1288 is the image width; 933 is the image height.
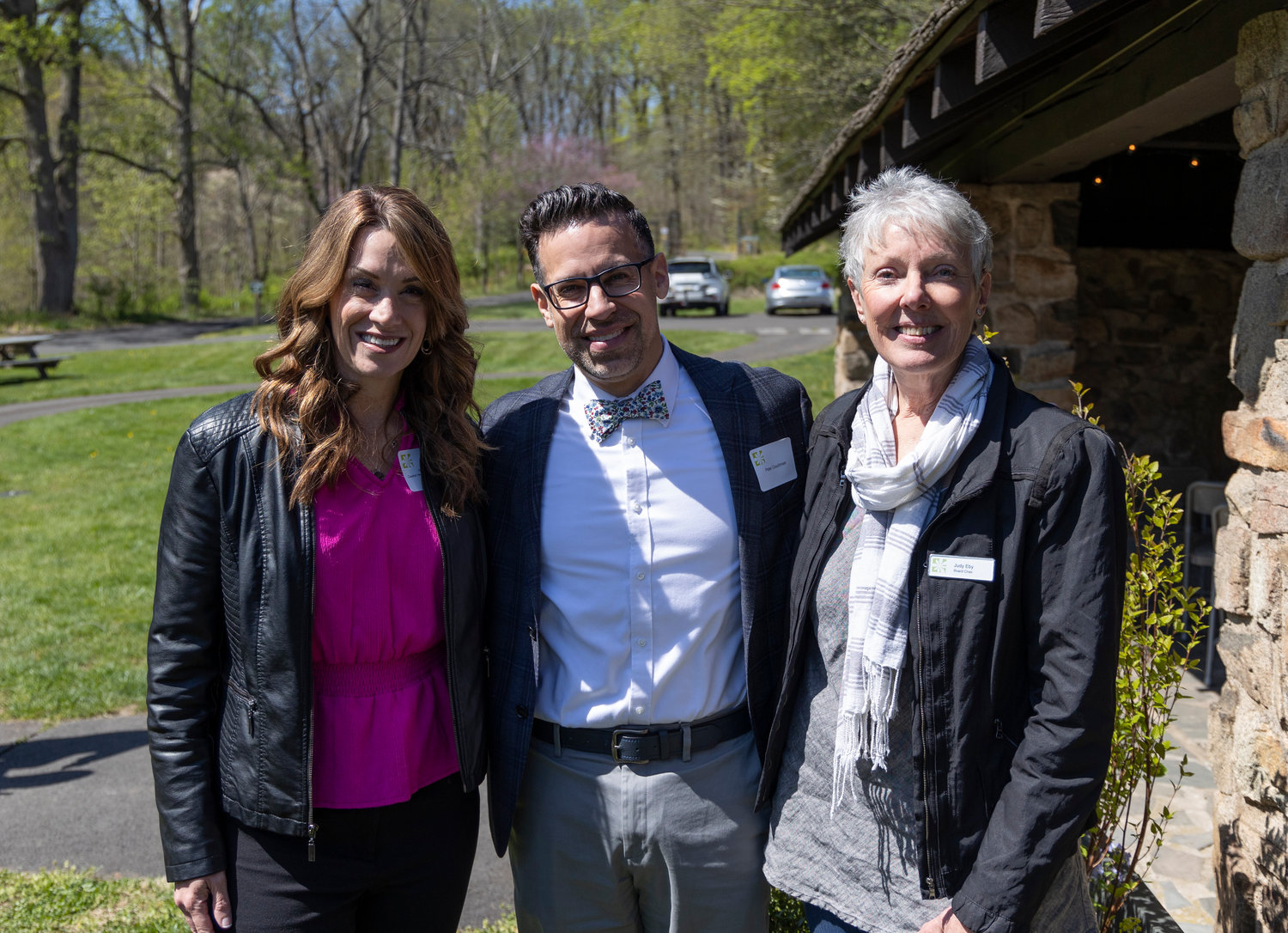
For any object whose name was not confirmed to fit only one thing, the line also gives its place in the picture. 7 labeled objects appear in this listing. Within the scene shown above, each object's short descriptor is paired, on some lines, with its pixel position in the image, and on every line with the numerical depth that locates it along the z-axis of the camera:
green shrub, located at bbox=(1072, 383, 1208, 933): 2.45
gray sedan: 25.39
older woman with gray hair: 1.62
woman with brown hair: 1.94
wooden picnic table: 17.10
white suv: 24.64
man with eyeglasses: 2.13
